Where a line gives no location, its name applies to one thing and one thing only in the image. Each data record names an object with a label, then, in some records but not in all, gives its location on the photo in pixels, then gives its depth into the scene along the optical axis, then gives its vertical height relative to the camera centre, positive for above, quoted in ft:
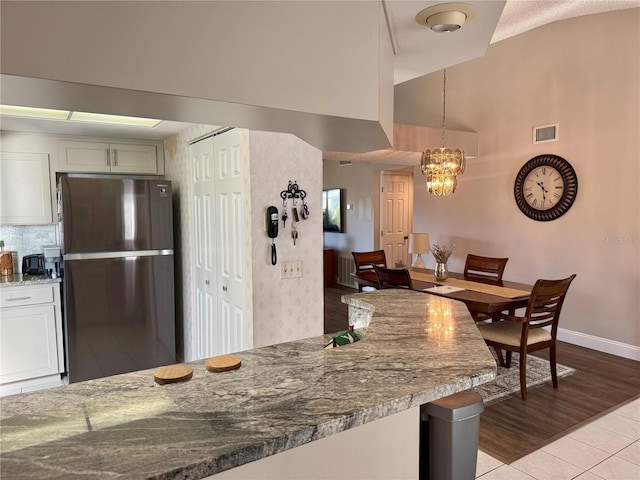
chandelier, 14.28 +1.62
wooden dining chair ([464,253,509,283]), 14.66 -1.89
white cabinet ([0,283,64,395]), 11.06 -3.11
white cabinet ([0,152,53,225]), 11.67 +0.91
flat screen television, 26.94 +0.40
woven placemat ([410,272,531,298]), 12.09 -2.22
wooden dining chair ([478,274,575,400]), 10.41 -3.01
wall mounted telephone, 8.72 -0.06
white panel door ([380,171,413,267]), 24.86 +0.09
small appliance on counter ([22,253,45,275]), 12.23 -1.27
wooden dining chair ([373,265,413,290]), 12.77 -1.90
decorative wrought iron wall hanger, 8.98 +0.54
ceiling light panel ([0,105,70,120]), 9.56 +2.50
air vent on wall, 15.30 +2.97
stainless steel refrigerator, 10.84 -1.44
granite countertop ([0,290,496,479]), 2.56 -1.42
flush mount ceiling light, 4.11 +1.99
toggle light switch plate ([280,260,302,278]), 9.04 -1.10
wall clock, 14.94 +0.99
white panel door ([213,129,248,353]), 9.16 -0.43
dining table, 11.13 -2.24
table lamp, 15.62 -1.03
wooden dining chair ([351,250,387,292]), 15.15 -1.91
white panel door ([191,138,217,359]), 10.65 -0.81
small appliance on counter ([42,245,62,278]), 11.73 -1.13
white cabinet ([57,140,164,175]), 12.30 +1.87
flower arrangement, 14.30 -1.32
